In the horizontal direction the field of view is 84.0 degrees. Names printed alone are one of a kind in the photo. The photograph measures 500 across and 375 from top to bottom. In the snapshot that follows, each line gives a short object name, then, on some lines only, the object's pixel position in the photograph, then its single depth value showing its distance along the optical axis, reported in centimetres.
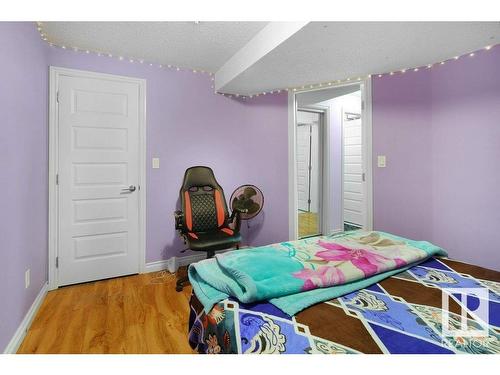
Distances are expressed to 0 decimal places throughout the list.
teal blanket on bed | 112
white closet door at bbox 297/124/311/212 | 579
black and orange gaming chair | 270
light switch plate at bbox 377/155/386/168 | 294
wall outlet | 199
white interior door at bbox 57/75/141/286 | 268
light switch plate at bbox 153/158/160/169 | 306
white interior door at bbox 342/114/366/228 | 497
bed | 84
